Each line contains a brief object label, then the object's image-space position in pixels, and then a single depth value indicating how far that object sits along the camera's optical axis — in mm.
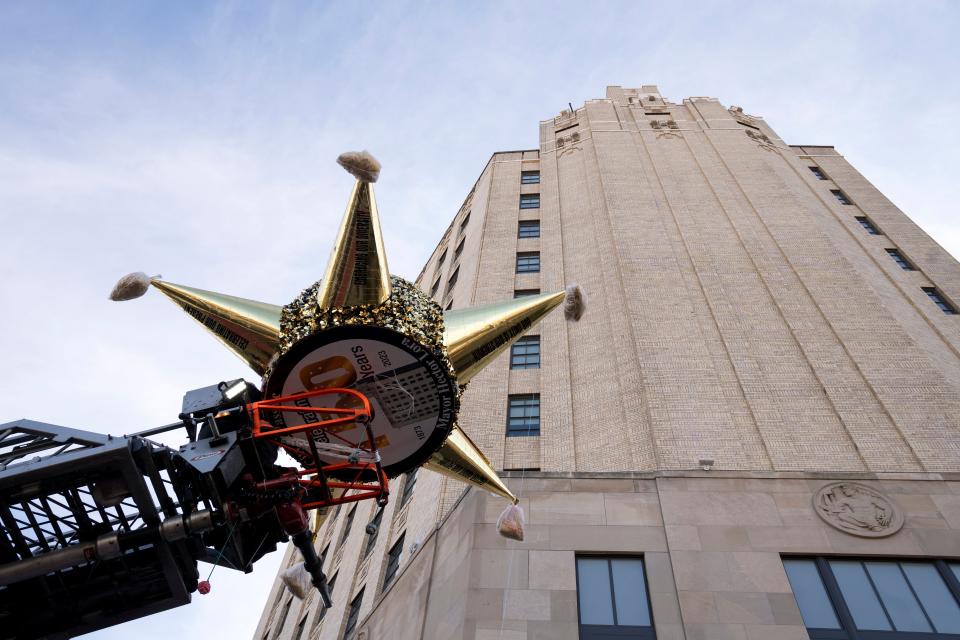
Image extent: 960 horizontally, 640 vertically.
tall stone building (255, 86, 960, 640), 17312
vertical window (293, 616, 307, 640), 31592
